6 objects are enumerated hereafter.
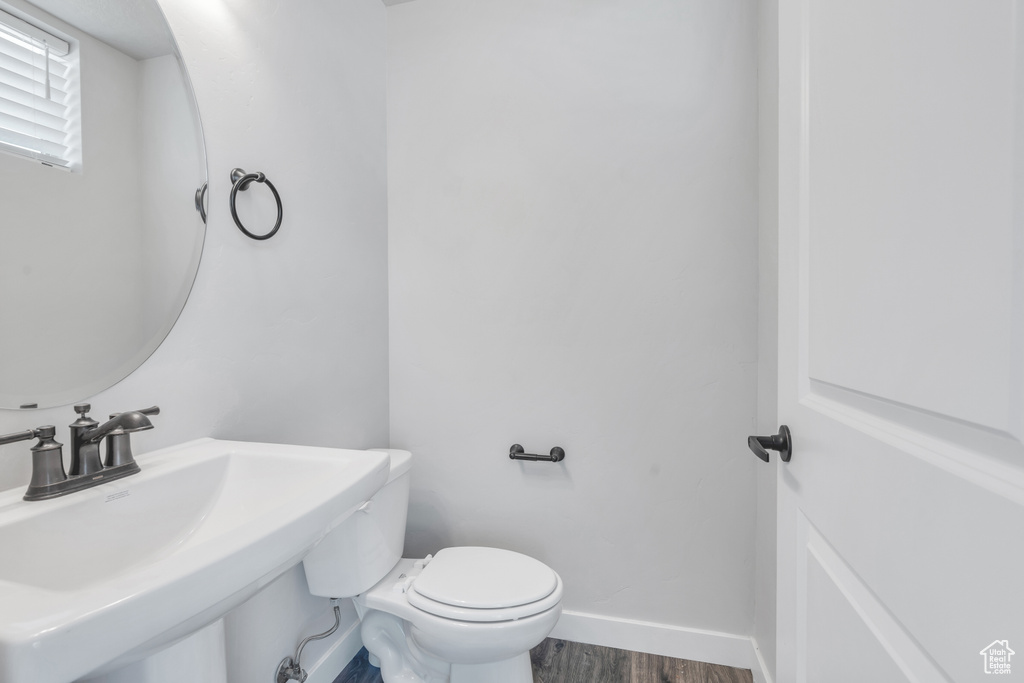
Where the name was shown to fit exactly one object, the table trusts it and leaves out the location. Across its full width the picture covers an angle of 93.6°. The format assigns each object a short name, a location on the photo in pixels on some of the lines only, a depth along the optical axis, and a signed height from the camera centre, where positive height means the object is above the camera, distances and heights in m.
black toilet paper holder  1.68 -0.44
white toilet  1.23 -0.72
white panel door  0.33 -0.01
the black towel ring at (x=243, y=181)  1.17 +0.38
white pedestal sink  0.45 -0.28
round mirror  0.79 +0.27
